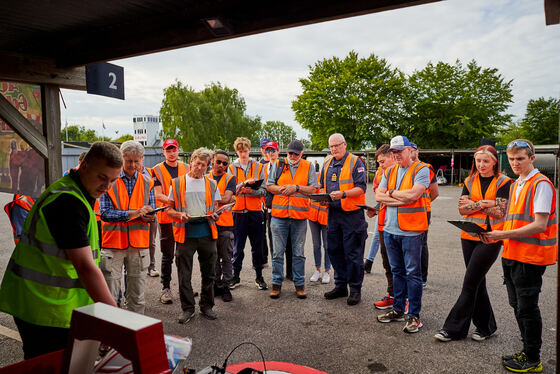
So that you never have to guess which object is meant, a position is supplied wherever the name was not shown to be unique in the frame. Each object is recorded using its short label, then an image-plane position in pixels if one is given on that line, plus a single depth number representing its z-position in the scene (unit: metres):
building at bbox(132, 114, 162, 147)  116.81
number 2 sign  4.62
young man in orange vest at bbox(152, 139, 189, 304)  5.55
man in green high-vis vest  1.90
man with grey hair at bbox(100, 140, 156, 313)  4.06
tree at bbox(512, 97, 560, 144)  47.88
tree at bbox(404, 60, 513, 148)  35.38
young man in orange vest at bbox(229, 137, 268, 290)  6.06
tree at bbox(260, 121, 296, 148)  109.81
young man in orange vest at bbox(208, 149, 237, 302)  5.54
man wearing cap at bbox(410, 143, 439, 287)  5.65
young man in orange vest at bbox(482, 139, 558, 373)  3.41
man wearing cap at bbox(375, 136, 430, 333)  4.40
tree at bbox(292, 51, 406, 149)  35.59
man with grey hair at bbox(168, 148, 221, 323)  4.73
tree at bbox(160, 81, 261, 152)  45.34
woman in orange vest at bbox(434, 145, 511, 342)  3.95
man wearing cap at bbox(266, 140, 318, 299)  5.62
